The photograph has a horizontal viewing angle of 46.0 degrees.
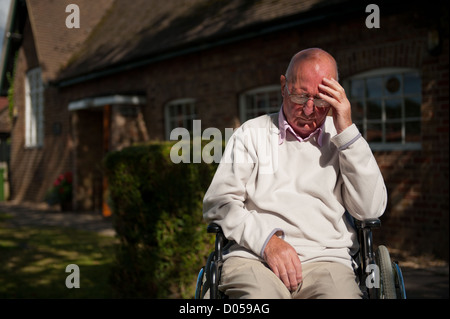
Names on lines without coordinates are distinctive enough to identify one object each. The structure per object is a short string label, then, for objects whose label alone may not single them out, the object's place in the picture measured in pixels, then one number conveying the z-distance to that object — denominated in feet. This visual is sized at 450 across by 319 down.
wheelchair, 8.22
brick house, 23.76
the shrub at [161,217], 15.92
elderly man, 8.26
